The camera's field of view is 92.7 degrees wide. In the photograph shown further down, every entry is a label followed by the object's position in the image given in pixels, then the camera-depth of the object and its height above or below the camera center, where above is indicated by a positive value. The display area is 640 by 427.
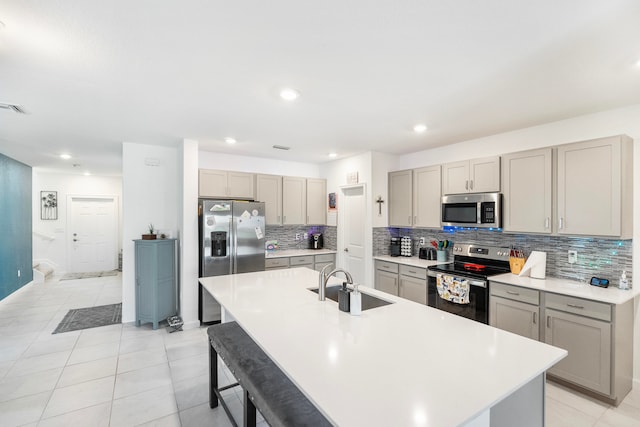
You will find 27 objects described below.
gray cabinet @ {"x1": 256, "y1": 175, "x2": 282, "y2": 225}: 4.94 +0.29
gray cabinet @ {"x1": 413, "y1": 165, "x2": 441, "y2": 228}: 4.10 +0.23
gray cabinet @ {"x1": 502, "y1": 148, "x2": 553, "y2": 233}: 3.02 +0.24
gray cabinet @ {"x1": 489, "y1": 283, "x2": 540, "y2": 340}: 2.85 -0.94
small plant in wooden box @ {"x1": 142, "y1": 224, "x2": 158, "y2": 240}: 4.21 -0.33
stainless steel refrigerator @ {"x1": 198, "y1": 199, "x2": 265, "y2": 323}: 4.10 -0.40
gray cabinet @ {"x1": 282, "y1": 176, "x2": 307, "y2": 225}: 5.18 +0.22
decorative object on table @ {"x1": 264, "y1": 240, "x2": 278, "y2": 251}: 5.35 -0.57
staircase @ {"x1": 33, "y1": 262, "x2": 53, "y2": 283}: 6.46 -1.33
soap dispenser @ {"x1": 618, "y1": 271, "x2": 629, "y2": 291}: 2.70 -0.61
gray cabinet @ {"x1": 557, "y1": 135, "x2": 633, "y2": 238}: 2.58 +0.24
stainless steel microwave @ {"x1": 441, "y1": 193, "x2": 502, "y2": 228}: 3.40 +0.04
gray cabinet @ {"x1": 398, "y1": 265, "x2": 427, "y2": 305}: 3.88 -0.93
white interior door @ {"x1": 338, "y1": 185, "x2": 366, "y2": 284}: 4.82 -0.29
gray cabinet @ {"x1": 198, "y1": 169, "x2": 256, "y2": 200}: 4.41 +0.43
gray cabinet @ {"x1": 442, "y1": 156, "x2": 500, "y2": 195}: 3.46 +0.45
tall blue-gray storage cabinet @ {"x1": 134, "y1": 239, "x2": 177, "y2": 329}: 4.12 -0.94
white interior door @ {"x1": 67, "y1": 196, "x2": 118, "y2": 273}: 7.57 -0.55
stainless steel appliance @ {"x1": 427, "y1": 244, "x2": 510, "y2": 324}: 3.24 -0.70
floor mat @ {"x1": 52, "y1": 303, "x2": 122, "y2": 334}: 4.13 -1.54
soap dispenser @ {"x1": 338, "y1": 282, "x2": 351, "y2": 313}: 2.03 -0.58
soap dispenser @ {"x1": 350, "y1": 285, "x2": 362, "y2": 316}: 1.98 -0.59
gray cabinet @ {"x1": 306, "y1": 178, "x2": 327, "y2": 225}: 5.43 +0.21
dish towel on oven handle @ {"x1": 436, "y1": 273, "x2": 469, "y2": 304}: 3.37 -0.85
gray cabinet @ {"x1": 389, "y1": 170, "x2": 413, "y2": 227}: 4.45 +0.22
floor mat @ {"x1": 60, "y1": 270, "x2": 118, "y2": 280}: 7.08 -1.51
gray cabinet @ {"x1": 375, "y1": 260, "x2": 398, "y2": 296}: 4.32 -0.93
